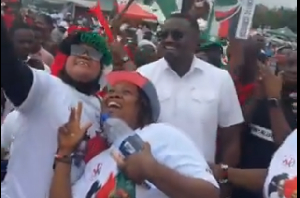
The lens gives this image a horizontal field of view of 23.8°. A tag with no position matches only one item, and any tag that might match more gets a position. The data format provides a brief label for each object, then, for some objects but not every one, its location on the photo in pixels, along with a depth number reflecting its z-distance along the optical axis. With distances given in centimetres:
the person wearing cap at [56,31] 599
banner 435
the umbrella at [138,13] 897
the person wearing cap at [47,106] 261
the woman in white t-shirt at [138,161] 219
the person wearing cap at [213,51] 445
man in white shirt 358
